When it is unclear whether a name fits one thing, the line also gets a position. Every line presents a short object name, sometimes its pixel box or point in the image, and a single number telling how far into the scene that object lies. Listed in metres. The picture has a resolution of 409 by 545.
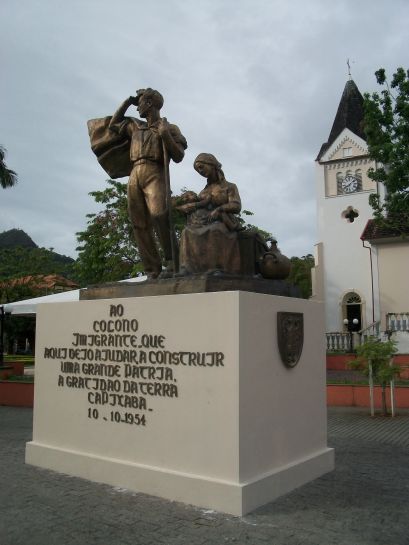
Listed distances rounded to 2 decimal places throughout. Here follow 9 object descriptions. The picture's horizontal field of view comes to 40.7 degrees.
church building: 31.31
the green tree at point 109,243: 25.08
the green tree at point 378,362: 10.33
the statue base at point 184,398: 4.67
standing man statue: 6.15
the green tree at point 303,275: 44.18
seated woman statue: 5.56
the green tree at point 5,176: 18.98
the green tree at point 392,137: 18.77
